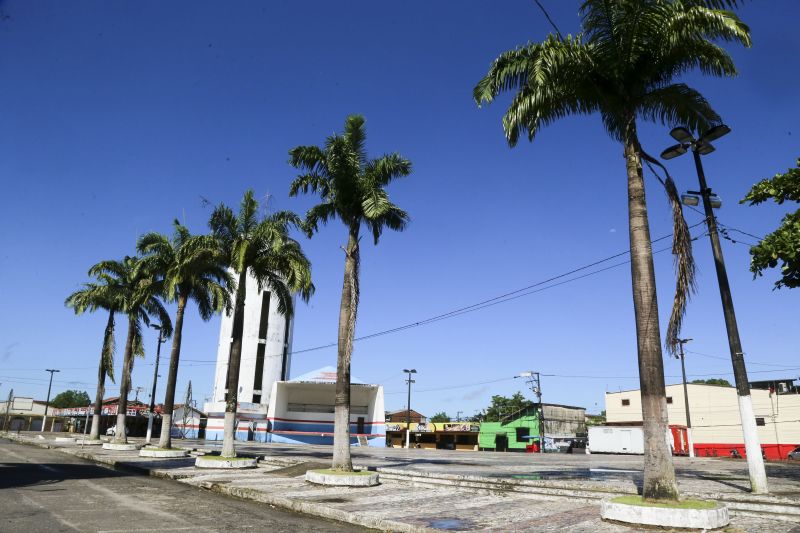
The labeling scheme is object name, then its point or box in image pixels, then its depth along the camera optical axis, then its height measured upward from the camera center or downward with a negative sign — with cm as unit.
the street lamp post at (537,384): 6156 +280
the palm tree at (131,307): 3428 +606
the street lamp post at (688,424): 4120 -109
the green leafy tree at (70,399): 14720 +77
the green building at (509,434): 6178 -285
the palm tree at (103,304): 3684 +676
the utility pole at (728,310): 1268 +256
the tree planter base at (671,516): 868 -168
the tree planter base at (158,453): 2711 -243
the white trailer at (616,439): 5097 -275
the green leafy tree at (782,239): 983 +312
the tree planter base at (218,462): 2113 -221
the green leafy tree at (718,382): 10719 +581
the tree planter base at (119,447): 3200 -254
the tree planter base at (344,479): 1558 -205
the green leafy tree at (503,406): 10806 +44
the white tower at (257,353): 5750 +550
